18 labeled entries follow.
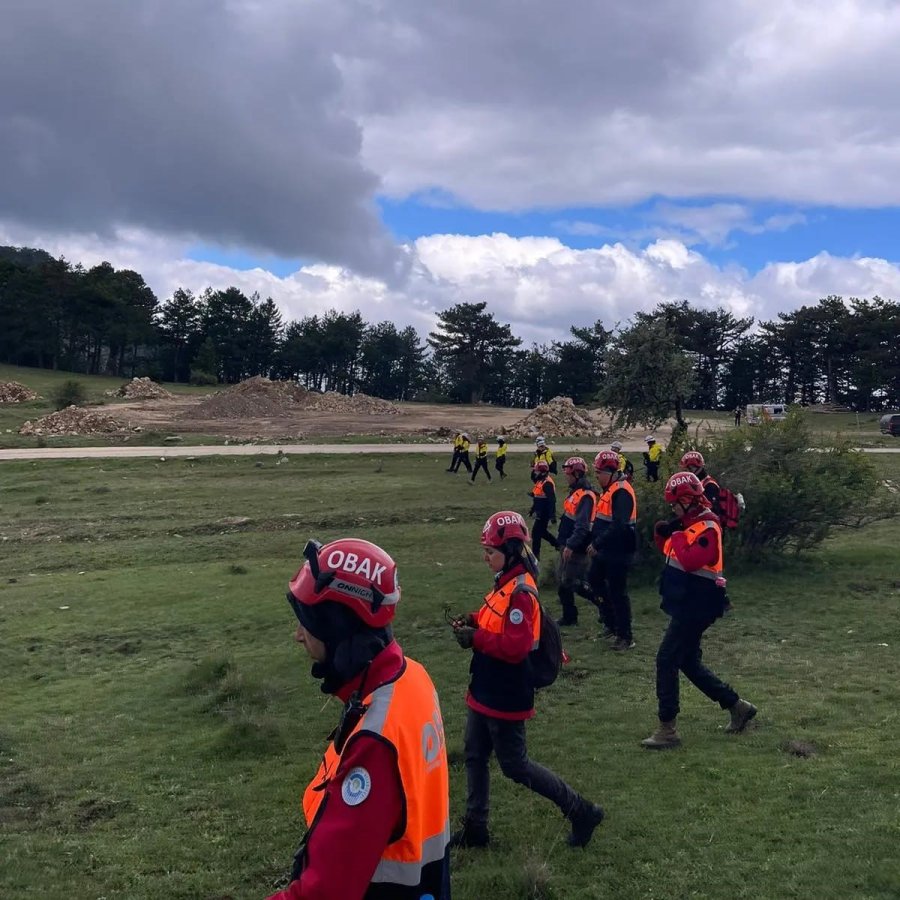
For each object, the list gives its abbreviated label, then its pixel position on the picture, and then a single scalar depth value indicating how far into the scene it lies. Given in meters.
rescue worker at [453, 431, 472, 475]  28.53
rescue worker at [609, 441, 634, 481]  14.77
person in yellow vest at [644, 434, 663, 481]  19.83
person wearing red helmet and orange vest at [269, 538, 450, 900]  2.22
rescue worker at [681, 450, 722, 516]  12.43
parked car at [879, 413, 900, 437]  47.66
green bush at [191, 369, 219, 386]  76.31
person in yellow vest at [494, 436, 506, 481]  26.83
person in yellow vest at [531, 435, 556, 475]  20.19
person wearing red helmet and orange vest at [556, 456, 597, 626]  10.69
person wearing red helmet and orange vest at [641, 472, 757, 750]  6.75
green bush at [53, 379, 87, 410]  48.62
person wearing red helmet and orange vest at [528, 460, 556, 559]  15.11
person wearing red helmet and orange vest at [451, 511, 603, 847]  5.10
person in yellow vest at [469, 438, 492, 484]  26.22
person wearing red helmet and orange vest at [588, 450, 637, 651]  9.92
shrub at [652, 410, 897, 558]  13.76
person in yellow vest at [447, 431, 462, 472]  28.56
